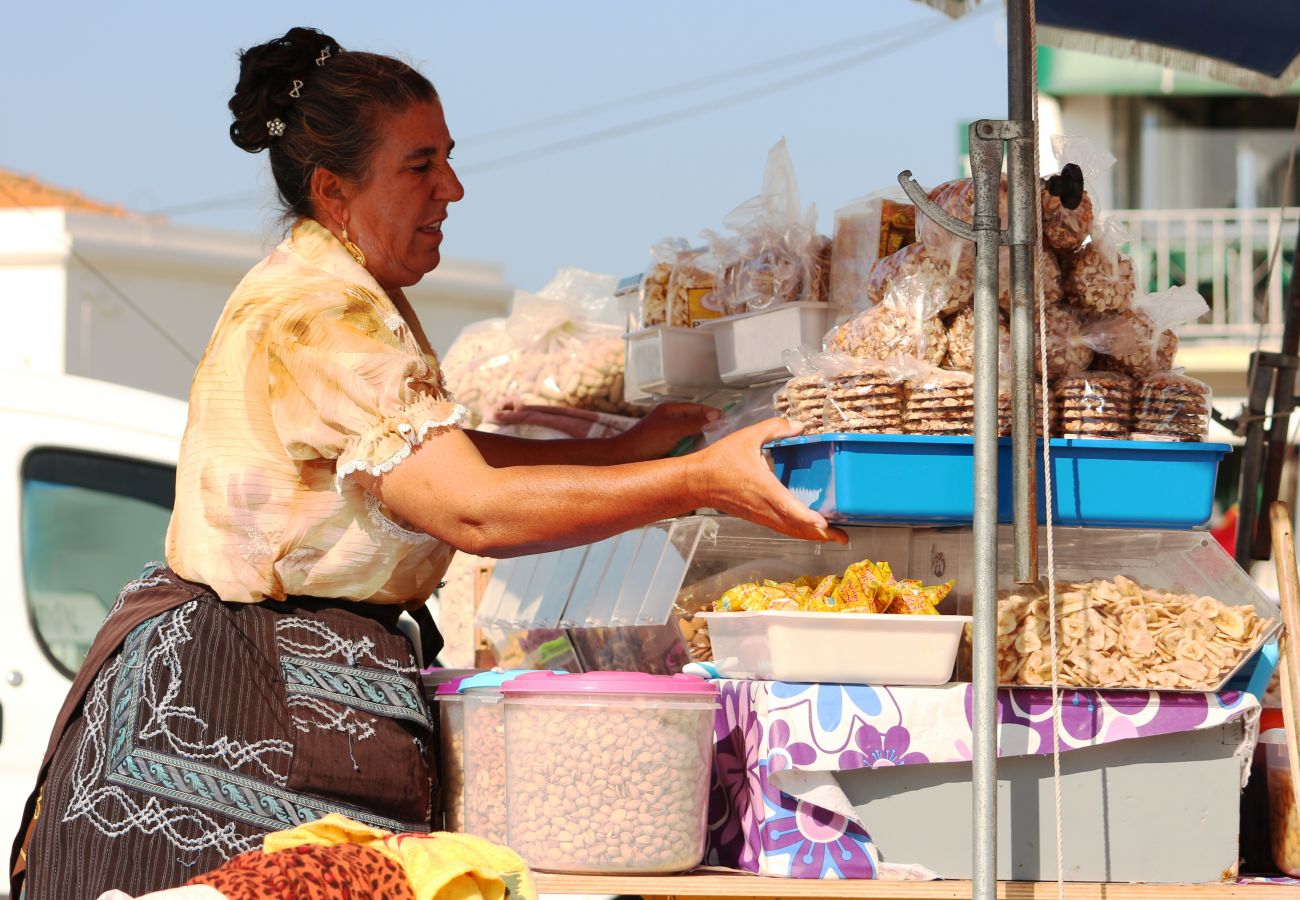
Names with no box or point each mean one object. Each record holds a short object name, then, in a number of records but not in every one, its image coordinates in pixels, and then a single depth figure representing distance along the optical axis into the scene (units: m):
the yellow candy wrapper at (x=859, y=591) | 4.34
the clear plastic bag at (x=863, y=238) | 4.64
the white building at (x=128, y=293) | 18.63
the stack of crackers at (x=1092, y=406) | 4.36
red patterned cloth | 3.90
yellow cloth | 3.99
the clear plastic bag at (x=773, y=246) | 4.78
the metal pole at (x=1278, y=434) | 5.63
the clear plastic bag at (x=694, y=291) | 4.97
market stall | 4.29
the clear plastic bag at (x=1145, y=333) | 4.41
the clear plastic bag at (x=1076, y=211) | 4.39
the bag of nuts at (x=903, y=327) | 4.39
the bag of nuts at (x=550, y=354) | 5.43
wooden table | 4.29
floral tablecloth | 4.32
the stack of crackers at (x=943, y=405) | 4.34
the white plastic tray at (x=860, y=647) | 4.30
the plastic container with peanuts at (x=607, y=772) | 4.29
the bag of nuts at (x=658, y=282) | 5.06
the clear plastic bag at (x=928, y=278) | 4.41
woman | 4.28
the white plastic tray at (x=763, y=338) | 4.72
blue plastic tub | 4.31
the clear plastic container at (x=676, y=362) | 4.96
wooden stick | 4.44
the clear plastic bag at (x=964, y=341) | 4.38
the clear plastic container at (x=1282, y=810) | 4.49
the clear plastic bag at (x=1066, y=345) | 4.38
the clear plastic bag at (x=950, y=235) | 4.41
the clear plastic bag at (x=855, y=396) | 4.33
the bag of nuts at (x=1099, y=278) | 4.43
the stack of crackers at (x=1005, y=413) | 4.33
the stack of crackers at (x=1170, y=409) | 4.38
